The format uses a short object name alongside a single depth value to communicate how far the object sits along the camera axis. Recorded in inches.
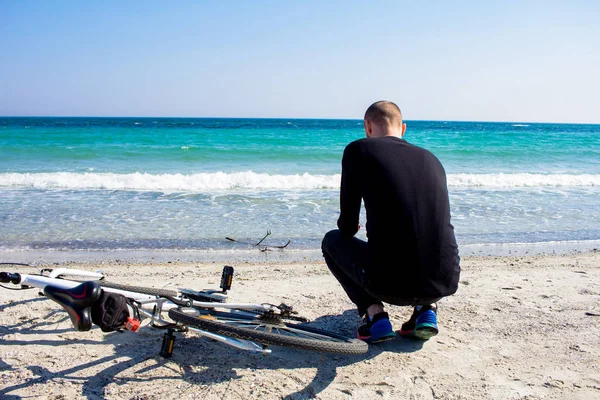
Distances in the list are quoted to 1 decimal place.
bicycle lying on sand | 90.8
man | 104.3
